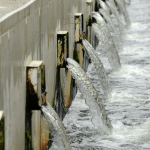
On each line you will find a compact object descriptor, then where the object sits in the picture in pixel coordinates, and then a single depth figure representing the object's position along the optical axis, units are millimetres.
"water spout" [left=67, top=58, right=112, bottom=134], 12758
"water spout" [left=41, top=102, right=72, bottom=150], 9086
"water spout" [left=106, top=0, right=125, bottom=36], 30516
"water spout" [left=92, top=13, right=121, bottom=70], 20609
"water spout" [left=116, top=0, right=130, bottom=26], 34634
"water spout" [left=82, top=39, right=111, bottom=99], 16508
